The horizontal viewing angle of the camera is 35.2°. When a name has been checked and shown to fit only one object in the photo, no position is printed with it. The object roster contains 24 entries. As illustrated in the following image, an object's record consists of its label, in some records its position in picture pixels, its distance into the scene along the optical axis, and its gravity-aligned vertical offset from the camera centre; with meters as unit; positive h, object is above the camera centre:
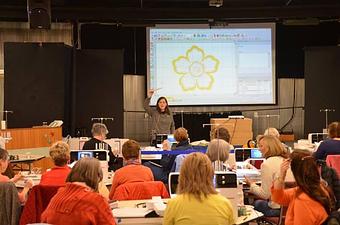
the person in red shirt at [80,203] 3.40 -0.69
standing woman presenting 9.78 -0.44
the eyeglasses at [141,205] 4.30 -0.89
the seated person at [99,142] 7.11 -0.63
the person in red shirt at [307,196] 3.43 -0.66
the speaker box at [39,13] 10.59 +1.63
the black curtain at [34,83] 11.21 +0.26
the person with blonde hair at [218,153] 5.59 -0.62
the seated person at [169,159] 6.83 -0.83
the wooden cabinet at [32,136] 9.45 -0.76
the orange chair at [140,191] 4.69 -0.84
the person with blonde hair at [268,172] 5.11 -0.73
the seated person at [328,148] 6.79 -0.69
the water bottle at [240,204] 3.95 -0.83
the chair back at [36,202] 4.25 -0.85
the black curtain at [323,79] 13.25 +0.38
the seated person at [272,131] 7.18 -0.50
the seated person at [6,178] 4.57 -0.73
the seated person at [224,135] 7.15 -0.54
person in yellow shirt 3.19 -0.64
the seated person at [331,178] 4.76 -0.74
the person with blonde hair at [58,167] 4.76 -0.65
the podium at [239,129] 12.38 -0.80
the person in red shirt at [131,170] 4.93 -0.71
